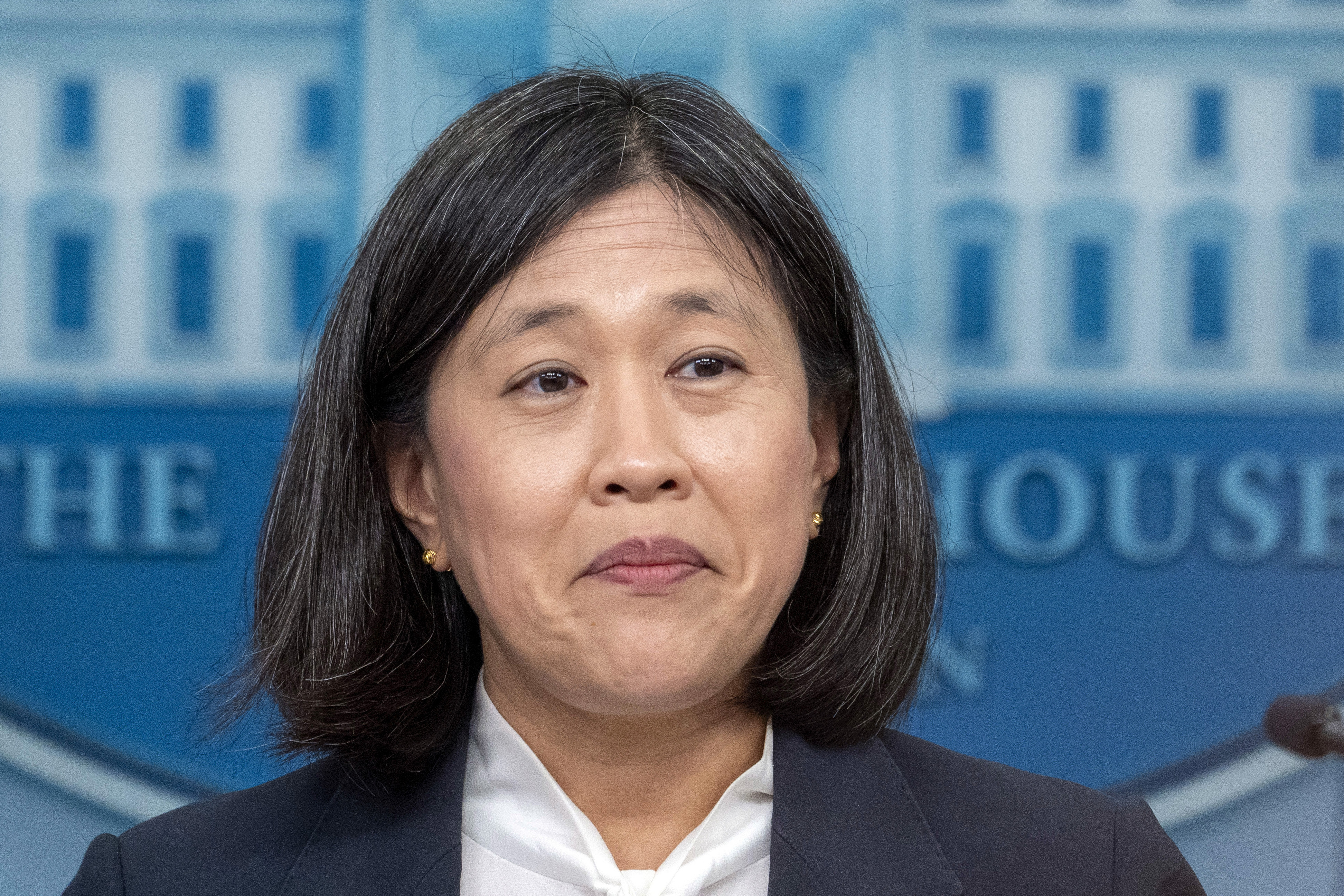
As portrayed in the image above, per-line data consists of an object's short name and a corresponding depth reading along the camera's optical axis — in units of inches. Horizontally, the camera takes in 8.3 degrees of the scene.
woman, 137.3
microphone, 135.4
